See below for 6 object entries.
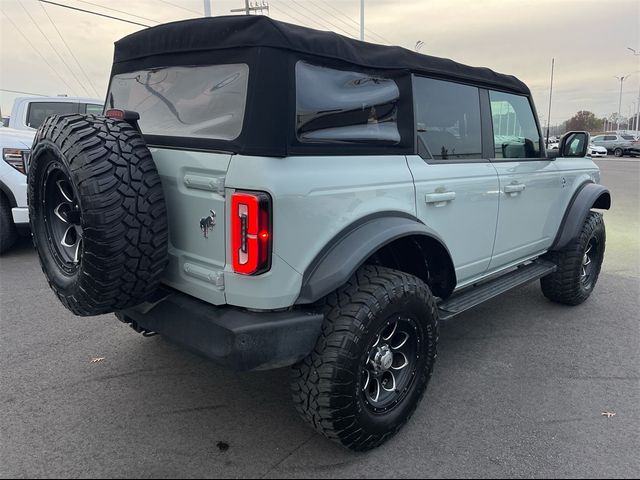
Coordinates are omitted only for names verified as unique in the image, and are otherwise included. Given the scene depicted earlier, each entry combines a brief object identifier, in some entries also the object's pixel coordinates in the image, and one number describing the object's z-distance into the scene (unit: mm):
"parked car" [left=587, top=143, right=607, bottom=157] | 34781
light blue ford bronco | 2160
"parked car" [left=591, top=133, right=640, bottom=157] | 33456
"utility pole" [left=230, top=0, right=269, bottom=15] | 26938
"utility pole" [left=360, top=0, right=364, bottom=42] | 27742
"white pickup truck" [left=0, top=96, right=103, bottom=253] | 5840
